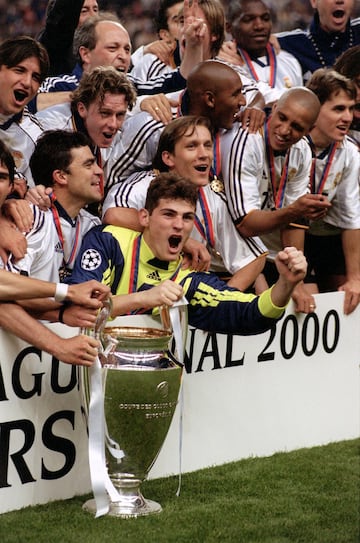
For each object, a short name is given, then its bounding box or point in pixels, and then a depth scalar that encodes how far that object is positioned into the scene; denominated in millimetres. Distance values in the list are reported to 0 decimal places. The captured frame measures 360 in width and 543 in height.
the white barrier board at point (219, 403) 8125
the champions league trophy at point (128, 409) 7828
